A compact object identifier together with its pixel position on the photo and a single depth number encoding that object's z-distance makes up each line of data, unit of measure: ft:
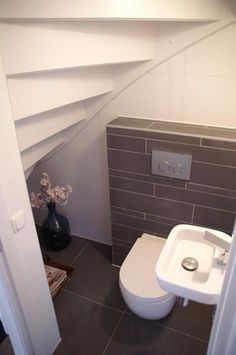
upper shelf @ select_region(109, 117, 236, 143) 5.36
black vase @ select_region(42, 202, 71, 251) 8.11
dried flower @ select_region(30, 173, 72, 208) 7.43
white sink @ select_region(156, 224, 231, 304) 3.62
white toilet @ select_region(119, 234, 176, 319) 5.46
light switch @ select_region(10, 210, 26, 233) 3.97
